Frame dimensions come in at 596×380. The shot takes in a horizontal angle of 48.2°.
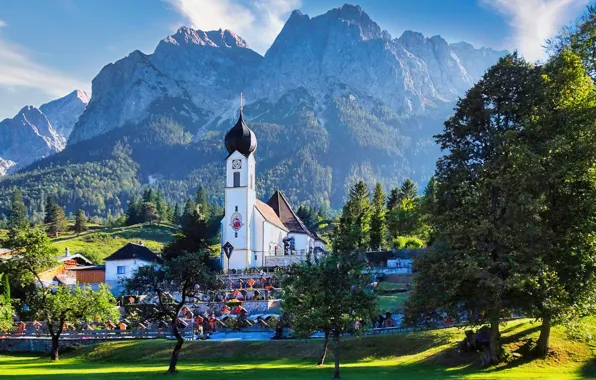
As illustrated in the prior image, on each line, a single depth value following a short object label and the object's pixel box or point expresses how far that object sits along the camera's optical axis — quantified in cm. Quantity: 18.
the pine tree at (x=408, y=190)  11706
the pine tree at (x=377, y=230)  8594
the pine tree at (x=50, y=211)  13600
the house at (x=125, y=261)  7644
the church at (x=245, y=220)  8469
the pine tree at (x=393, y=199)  10981
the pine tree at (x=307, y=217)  13838
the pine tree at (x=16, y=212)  12912
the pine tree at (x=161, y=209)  14575
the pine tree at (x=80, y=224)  13150
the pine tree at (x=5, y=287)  5286
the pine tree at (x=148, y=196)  15368
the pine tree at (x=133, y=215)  13988
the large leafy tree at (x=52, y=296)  3991
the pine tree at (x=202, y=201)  13880
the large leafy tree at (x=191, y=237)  8344
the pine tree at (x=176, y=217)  14038
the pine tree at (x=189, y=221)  8456
